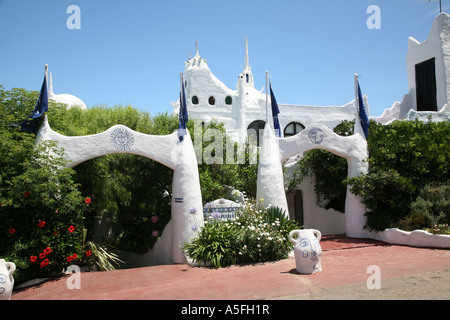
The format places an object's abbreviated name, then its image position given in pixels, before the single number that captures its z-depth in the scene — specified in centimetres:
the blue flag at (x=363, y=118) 1318
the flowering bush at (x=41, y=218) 827
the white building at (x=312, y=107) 1536
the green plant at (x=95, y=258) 971
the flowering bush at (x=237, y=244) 937
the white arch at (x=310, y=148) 1162
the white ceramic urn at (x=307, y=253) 786
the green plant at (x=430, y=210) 1088
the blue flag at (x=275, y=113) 1259
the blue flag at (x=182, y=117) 1071
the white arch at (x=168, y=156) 974
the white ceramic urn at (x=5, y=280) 638
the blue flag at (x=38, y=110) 966
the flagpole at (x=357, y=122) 1327
